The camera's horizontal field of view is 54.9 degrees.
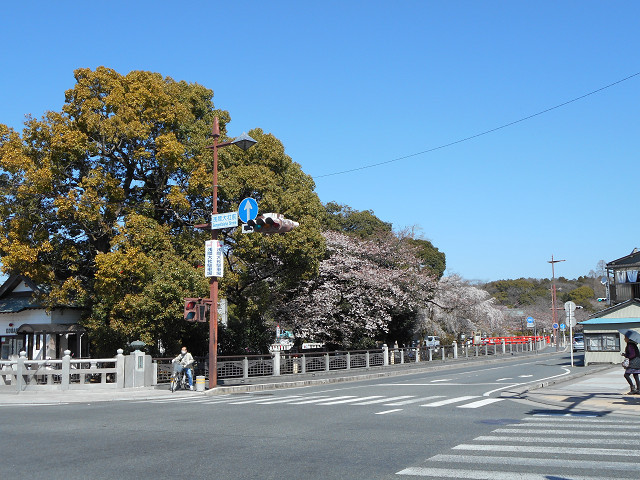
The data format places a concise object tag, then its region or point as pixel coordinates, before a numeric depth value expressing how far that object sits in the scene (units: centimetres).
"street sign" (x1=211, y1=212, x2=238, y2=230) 2103
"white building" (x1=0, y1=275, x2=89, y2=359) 2948
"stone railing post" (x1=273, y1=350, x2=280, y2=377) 3114
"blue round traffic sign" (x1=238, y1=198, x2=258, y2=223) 2078
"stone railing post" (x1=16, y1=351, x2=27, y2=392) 2341
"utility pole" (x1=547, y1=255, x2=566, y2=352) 7091
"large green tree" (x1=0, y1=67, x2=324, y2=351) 2556
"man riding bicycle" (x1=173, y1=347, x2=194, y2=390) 2239
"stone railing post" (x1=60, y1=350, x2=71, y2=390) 2333
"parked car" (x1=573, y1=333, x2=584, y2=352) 5831
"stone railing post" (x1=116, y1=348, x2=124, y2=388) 2353
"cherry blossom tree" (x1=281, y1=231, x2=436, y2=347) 3744
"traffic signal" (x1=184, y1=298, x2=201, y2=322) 2070
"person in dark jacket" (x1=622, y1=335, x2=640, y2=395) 1611
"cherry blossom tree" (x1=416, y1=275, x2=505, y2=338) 4950
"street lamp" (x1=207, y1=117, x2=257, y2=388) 2141
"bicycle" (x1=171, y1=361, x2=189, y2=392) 2244
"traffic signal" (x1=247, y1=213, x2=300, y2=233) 2023
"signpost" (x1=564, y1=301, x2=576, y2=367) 2924
